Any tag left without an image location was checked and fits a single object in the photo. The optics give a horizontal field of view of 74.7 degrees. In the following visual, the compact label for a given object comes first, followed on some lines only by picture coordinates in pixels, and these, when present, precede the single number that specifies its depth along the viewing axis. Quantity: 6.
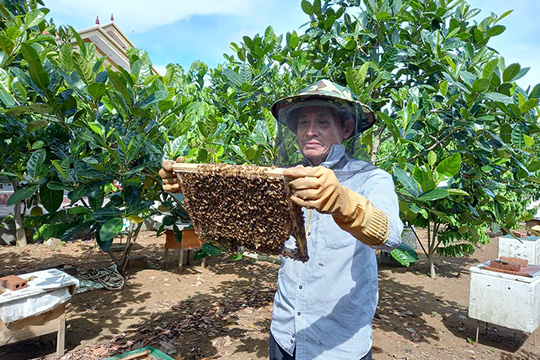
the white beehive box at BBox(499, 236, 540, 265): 6.70
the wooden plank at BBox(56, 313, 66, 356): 3.91
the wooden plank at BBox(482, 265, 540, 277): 4.57
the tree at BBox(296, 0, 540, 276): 2.44
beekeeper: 1.76
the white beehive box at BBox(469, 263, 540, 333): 4.46
